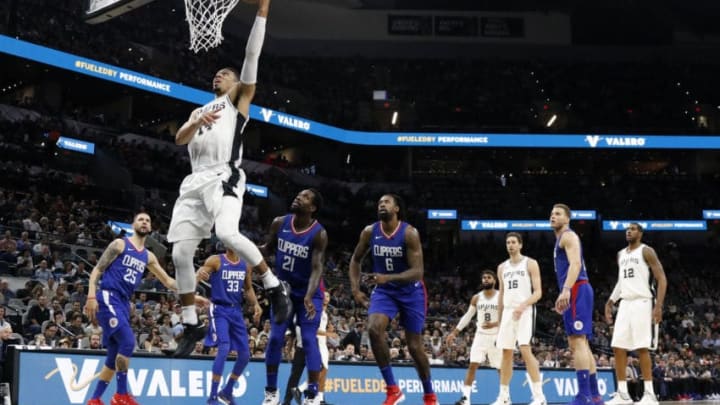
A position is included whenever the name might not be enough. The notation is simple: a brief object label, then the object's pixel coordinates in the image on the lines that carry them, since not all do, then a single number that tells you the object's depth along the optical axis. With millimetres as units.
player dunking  6637
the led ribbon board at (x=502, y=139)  35781
